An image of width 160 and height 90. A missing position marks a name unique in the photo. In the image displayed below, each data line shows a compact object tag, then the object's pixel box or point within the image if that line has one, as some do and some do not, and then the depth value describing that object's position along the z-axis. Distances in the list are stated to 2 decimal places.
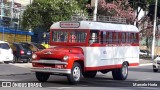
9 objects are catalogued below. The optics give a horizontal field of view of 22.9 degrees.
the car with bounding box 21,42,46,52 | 31.06
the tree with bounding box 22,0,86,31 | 34.28
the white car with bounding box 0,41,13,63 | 26.95
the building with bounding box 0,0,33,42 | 38.56
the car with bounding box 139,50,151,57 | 56.09
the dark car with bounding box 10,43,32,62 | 29.30
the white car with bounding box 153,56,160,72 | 27.56
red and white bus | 16.17
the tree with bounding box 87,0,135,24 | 45.06
